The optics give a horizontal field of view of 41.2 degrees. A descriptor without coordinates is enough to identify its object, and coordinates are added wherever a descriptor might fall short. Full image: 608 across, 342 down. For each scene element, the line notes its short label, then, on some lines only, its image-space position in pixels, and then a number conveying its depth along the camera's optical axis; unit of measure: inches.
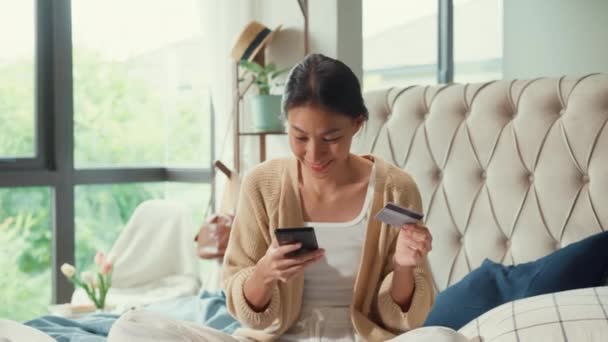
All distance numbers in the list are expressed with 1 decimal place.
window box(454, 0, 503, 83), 204.2
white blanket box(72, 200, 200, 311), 156.0
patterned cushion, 59.0
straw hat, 147.2
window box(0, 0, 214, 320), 162.9
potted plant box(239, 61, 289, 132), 143.9
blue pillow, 79.7
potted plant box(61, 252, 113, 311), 138.9
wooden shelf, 144.9
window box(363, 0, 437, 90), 198.2
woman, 69.2
